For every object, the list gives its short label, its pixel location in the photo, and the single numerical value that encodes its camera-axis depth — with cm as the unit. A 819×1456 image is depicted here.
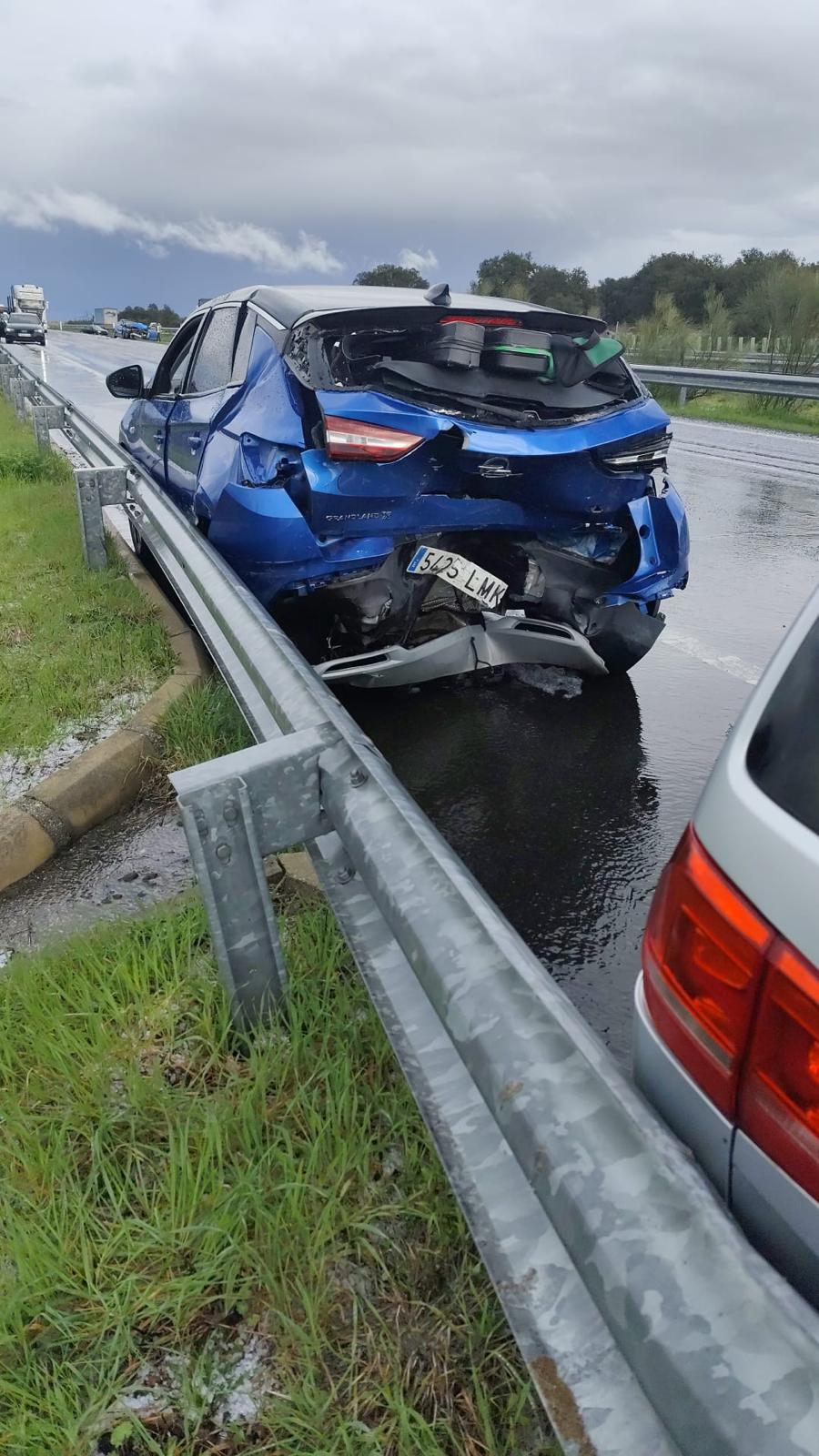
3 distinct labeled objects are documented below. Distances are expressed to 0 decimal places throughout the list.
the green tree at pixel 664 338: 2248
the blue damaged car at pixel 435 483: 365
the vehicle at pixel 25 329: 4422
